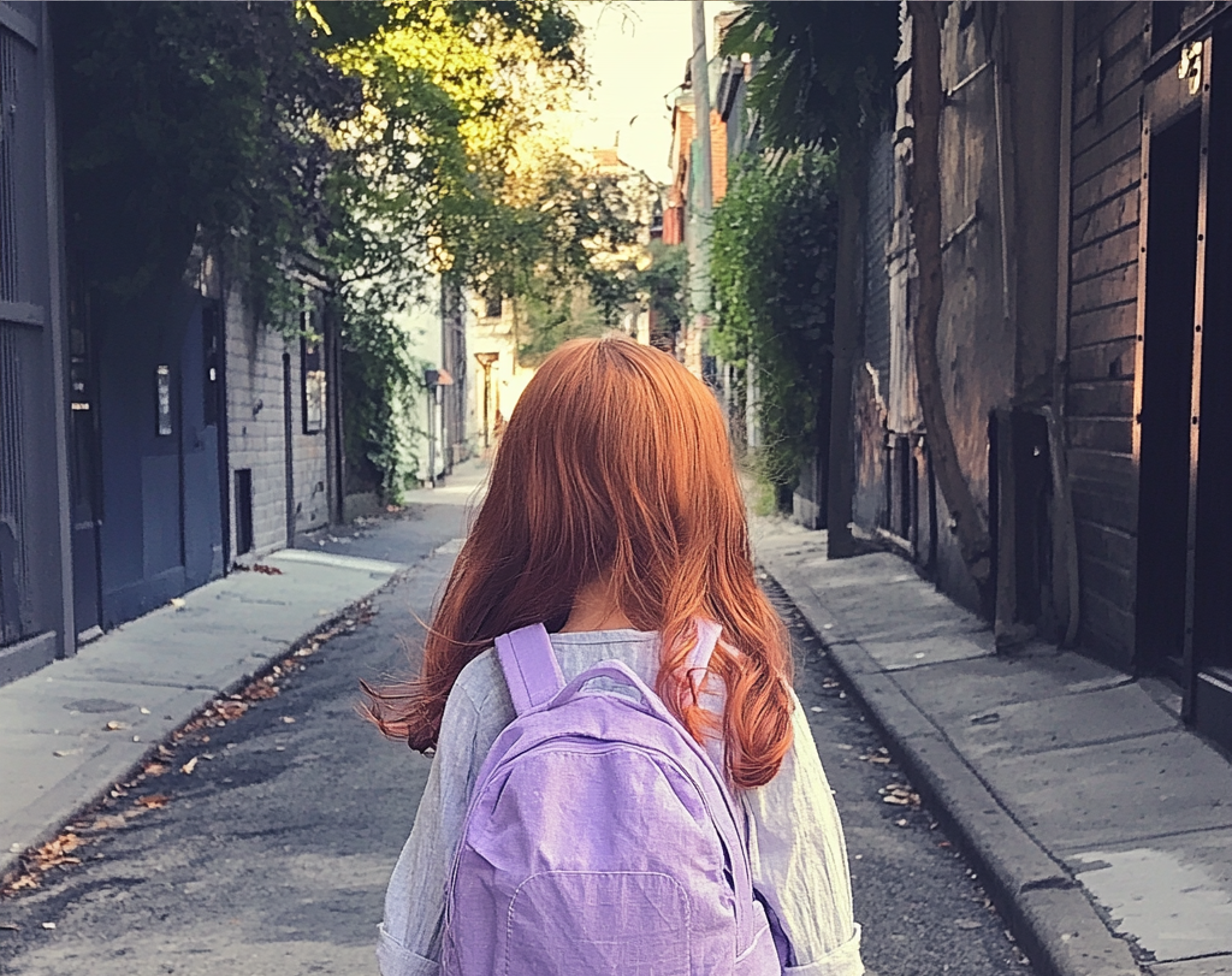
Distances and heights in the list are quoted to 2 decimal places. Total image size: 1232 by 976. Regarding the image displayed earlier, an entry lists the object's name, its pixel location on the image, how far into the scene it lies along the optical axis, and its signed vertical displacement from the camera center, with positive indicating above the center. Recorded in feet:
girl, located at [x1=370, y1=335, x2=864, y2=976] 5.21 -0.86
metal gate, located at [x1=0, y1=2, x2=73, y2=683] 26.58 +0.50
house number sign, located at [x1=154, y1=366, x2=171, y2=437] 36.78 +0.02
